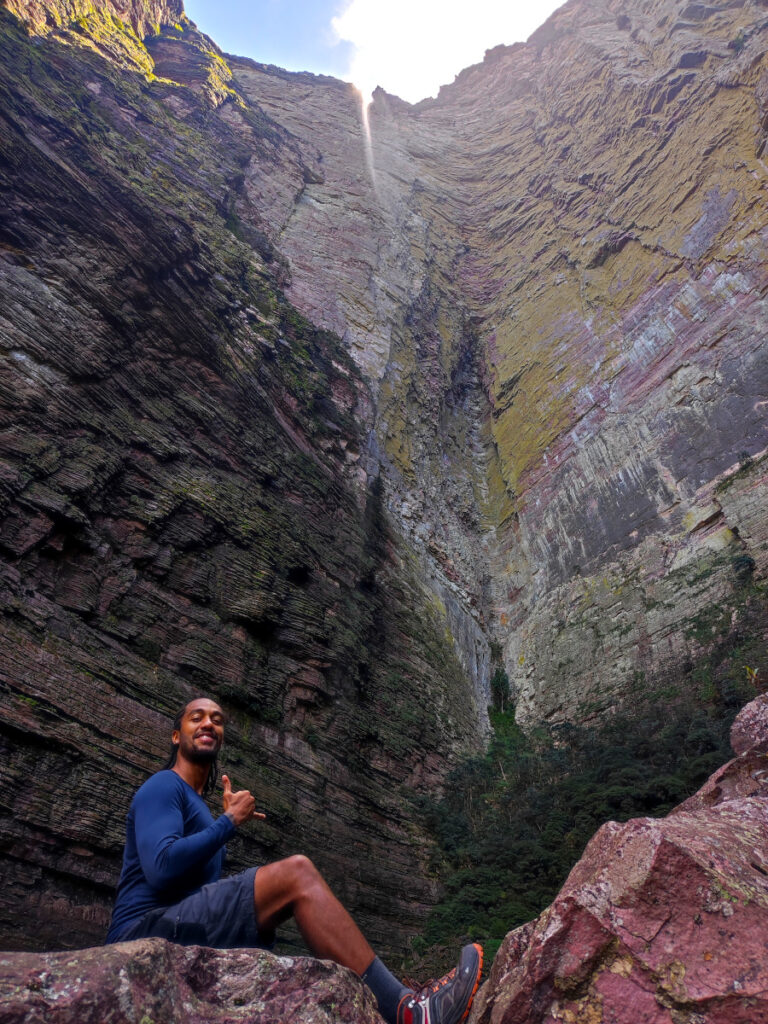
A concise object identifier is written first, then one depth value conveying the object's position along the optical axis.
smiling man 2.28
